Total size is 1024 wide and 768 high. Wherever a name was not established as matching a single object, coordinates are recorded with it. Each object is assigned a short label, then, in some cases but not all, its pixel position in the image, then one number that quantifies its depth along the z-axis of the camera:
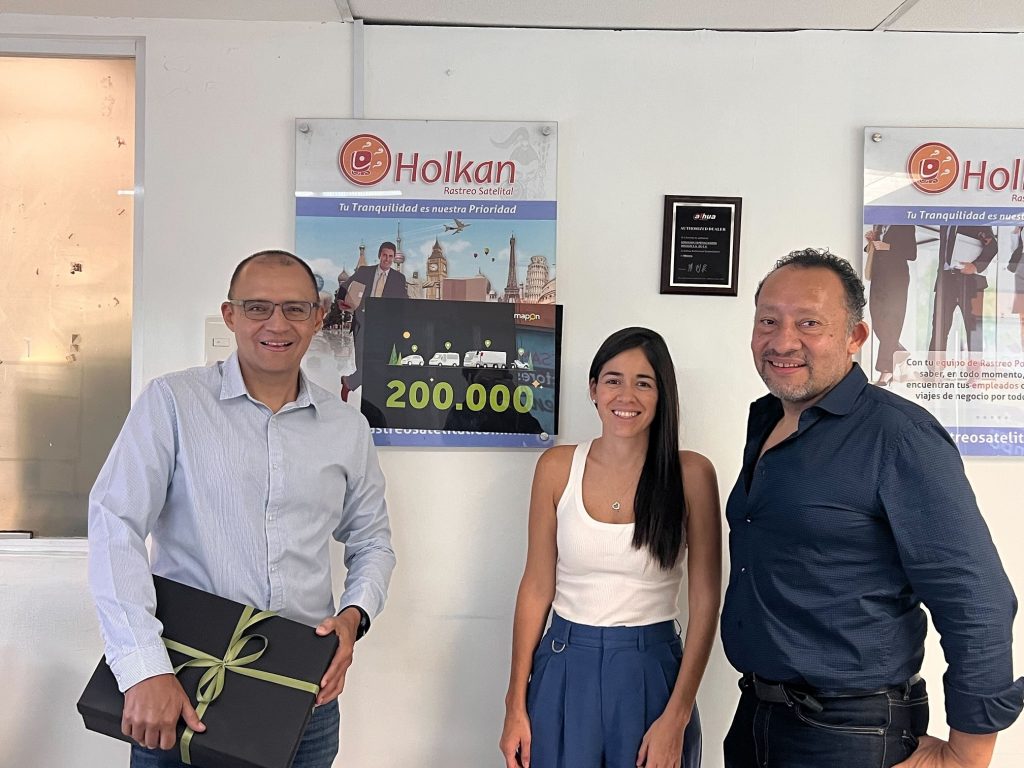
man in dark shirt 1.50
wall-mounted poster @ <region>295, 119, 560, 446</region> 2.41
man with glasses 1.69
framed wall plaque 2.41
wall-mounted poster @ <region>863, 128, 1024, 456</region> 2.42
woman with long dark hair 1.92
